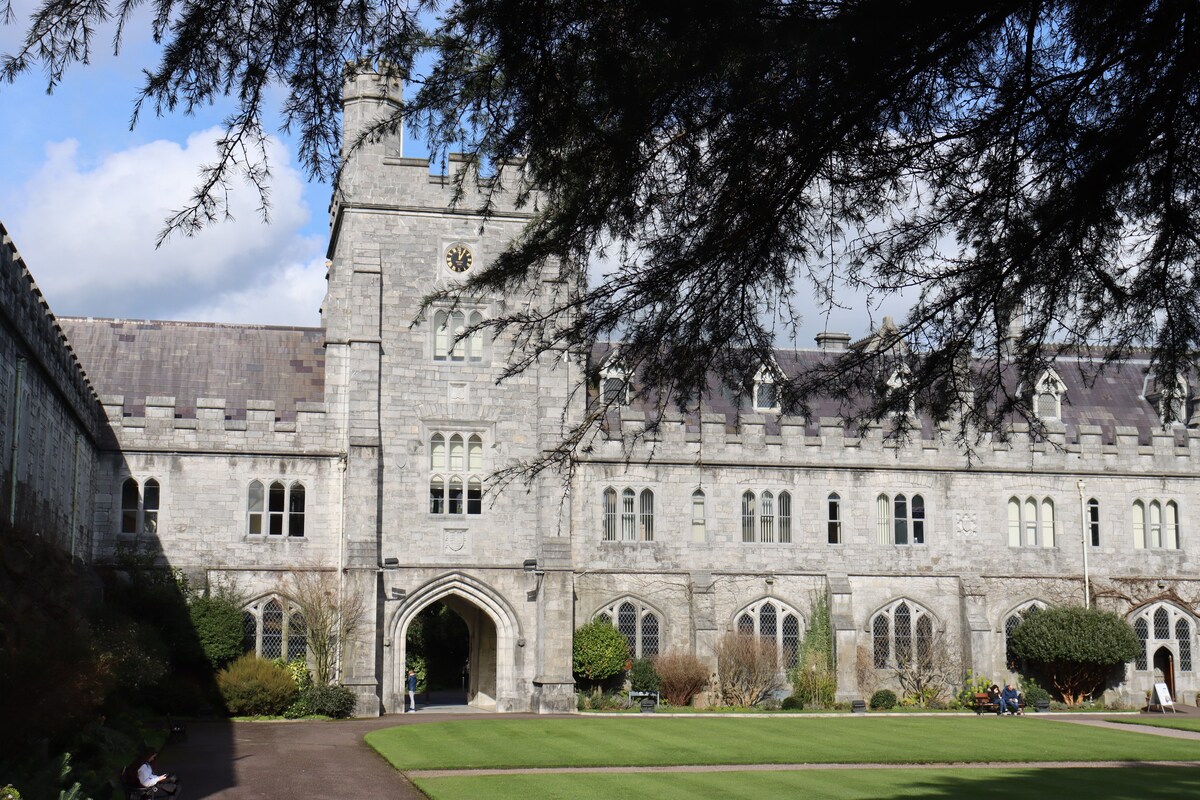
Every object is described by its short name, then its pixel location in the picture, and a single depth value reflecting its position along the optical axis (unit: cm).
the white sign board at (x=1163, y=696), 3328
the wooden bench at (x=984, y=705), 3319
